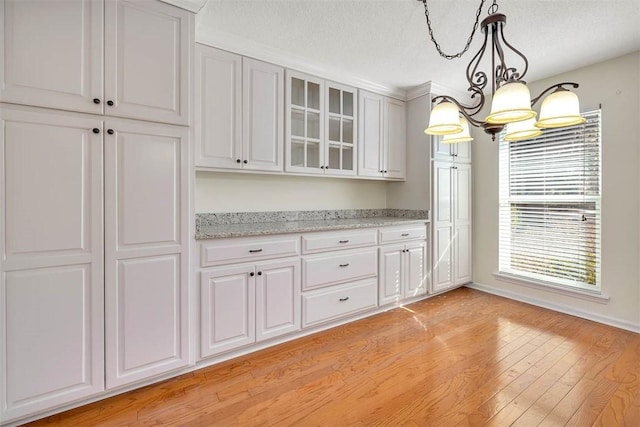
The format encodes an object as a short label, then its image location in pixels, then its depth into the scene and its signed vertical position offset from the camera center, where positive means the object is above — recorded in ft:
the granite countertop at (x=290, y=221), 7.50 -0.28
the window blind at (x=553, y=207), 9.43 +0.22
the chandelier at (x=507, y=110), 4.42 +1.62
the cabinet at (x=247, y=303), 6.78 -2.16
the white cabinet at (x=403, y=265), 9.95 -1.79
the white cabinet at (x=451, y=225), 11.24 -0.48
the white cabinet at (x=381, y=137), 10.62 +2.72
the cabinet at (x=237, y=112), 7.66 +2.63
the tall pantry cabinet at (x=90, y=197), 4.88 +0.26
